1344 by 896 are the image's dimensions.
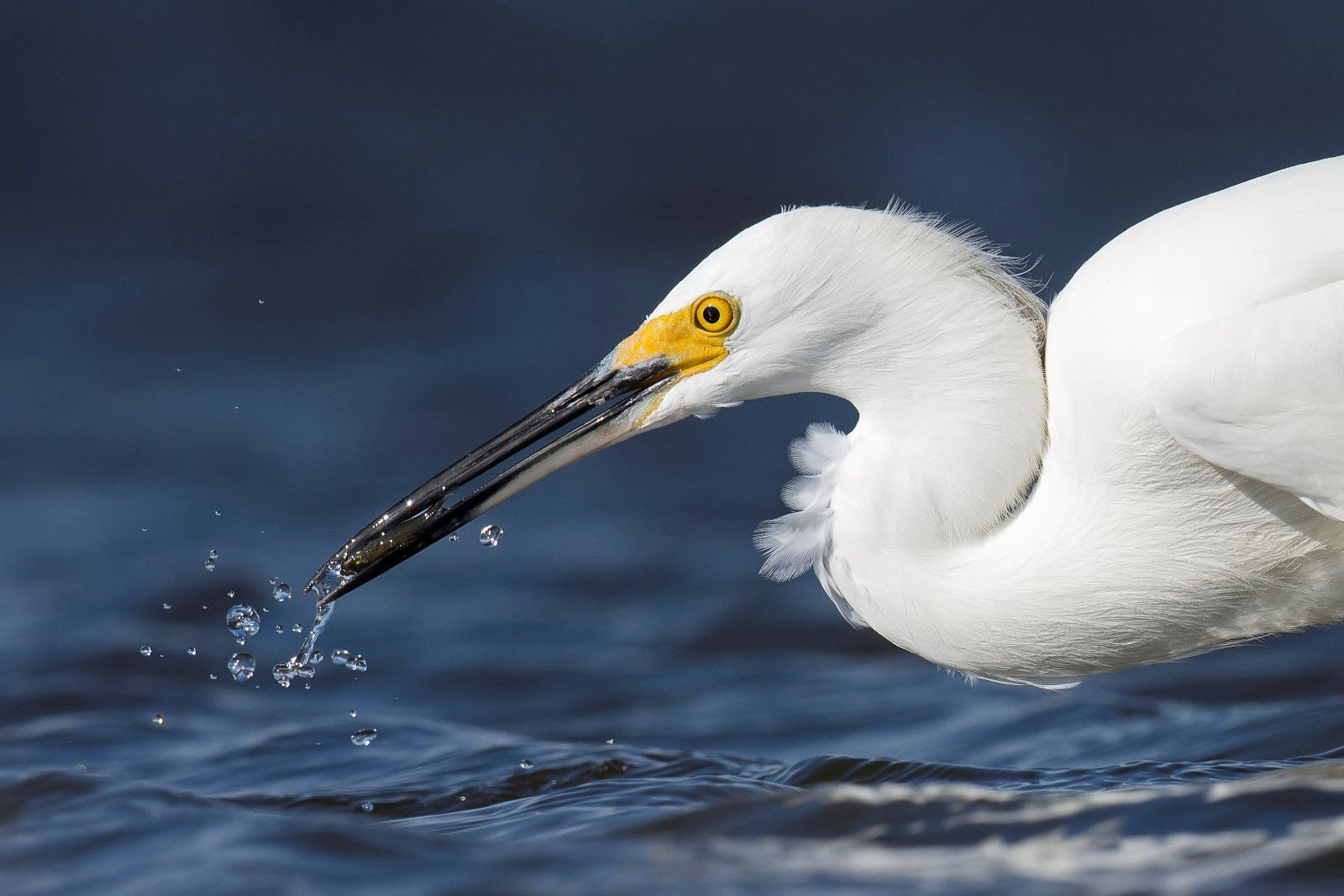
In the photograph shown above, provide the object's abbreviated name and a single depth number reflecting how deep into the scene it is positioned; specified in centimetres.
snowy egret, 808
